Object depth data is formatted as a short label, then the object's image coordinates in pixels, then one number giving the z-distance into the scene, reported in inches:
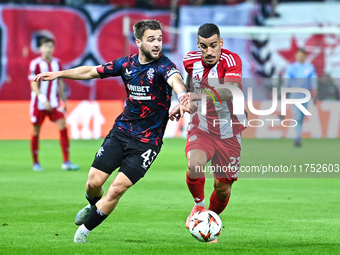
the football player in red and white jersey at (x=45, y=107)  1054.4
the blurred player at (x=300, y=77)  1425.9
